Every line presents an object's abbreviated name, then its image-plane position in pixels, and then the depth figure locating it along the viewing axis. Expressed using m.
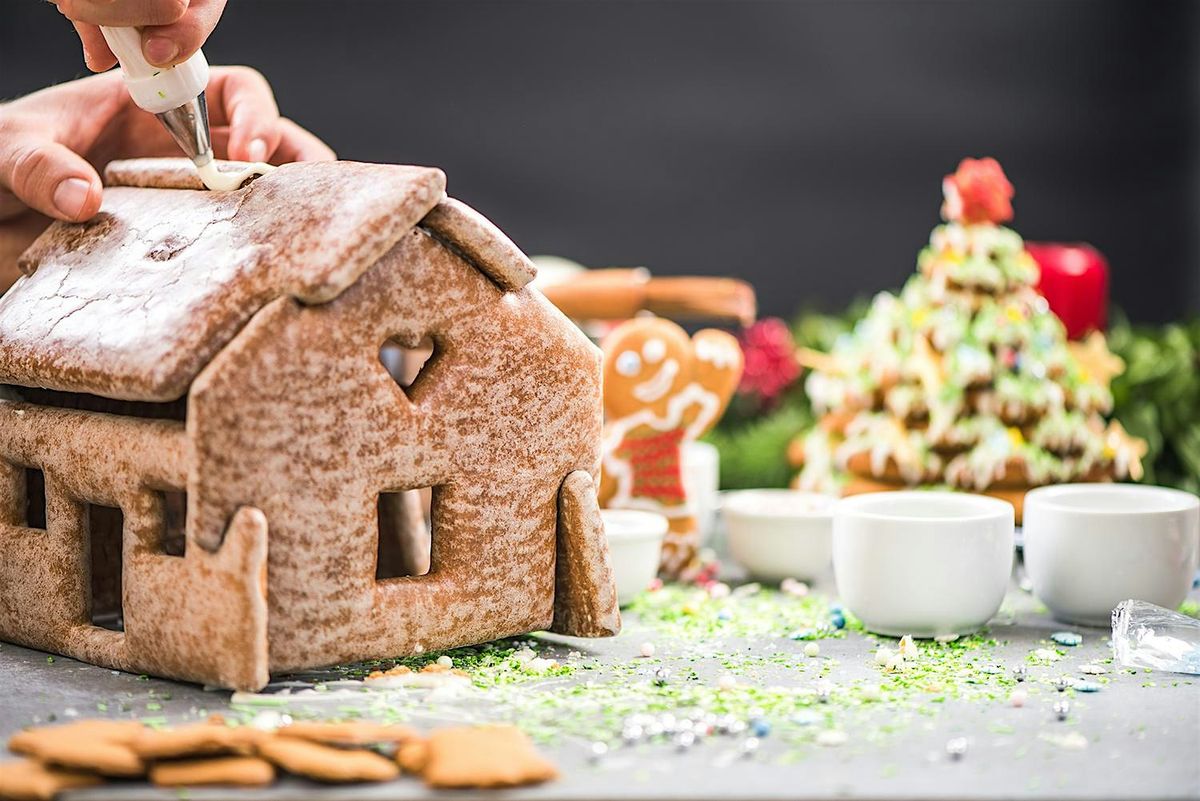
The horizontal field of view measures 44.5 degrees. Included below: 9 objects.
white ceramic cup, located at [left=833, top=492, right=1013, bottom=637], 1.42
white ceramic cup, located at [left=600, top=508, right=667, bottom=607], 1.57
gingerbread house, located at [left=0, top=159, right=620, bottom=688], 1.18
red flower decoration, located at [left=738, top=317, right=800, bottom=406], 2.76
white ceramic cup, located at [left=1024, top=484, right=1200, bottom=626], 1.47
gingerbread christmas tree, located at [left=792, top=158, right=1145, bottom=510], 1.89
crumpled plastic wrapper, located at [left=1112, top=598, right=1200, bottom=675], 1.33
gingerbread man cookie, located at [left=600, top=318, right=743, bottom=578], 1.78
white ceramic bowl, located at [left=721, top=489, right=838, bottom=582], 1.74
